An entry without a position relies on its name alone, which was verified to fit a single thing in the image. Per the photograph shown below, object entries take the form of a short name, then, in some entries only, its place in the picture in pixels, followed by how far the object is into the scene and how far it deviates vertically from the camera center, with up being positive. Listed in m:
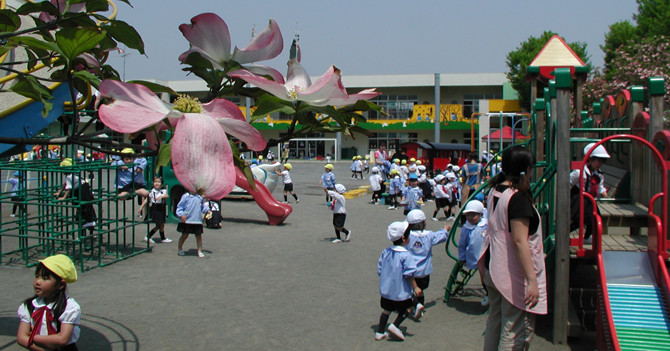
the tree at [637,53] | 22.11 +4.97
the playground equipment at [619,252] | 4.44 -0.71
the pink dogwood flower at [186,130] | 0.86 +0.06
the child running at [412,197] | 12.16 -0.60
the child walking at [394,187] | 16.20 -0.50
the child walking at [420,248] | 6.28 -0.88
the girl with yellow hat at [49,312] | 3.51 -0.90
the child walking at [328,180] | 15.24 -0.28
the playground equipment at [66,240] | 8.23 -1.17
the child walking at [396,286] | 5.51 -1.15
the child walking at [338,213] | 10.69 -0.82
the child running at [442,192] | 13.54 -0.54
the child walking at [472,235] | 6.41 -0.75
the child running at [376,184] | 17.21 -0.45
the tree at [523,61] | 39.03 +7.62
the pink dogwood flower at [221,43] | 1.24 +0.29
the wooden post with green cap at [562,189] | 5.00 -0.17
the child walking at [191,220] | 9.30 -0.83
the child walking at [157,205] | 10.31 -0.64
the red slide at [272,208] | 12.66 -0.88
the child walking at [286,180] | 16.86 -0.31
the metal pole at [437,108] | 42.43 +4.68
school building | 42.28 +4.87
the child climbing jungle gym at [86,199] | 9.07 -0.48
